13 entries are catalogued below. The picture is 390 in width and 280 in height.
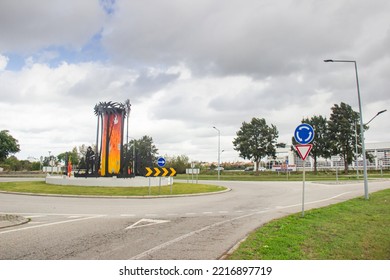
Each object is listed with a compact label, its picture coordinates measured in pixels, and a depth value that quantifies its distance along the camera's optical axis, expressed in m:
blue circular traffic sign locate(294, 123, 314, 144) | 10.41
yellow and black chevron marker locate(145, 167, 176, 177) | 19.52
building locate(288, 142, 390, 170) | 100.38
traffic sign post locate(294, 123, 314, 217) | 10.38
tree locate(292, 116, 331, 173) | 65.50
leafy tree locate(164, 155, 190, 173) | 80.21
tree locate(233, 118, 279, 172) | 70.12
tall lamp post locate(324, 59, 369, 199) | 16.31
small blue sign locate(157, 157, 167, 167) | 20.19
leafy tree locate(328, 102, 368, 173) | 62.81
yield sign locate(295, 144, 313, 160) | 10.37
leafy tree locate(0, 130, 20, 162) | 73.01
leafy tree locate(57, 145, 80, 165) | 97.05
